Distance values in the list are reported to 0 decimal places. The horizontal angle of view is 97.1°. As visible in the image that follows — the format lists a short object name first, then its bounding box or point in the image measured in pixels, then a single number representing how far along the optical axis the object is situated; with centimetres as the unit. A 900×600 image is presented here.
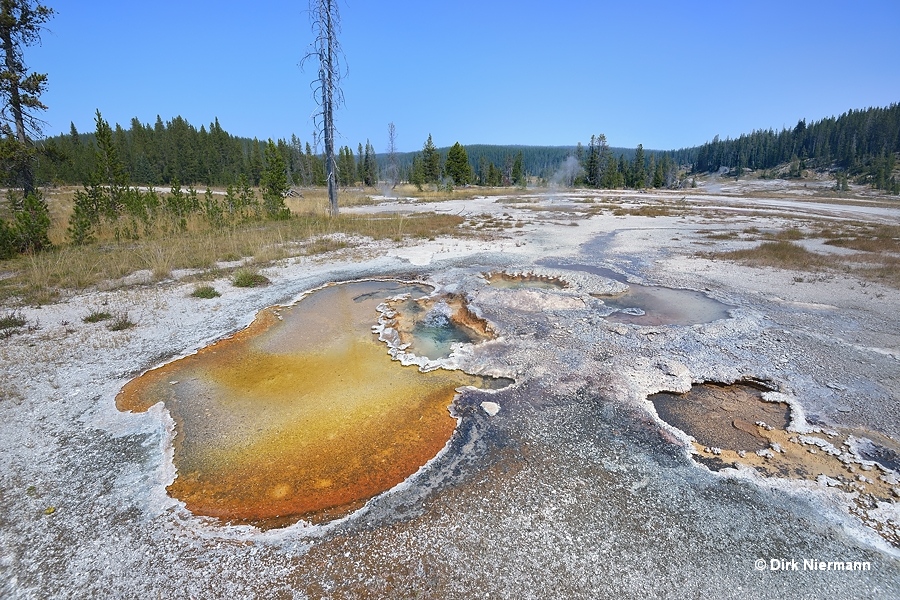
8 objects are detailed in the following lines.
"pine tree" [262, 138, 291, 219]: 1825
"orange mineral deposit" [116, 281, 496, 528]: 327
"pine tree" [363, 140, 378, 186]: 7124
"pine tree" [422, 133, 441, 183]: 5747
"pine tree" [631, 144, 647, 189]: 7581
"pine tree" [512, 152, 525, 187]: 7615
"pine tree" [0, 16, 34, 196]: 1162
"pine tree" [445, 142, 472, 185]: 5679
